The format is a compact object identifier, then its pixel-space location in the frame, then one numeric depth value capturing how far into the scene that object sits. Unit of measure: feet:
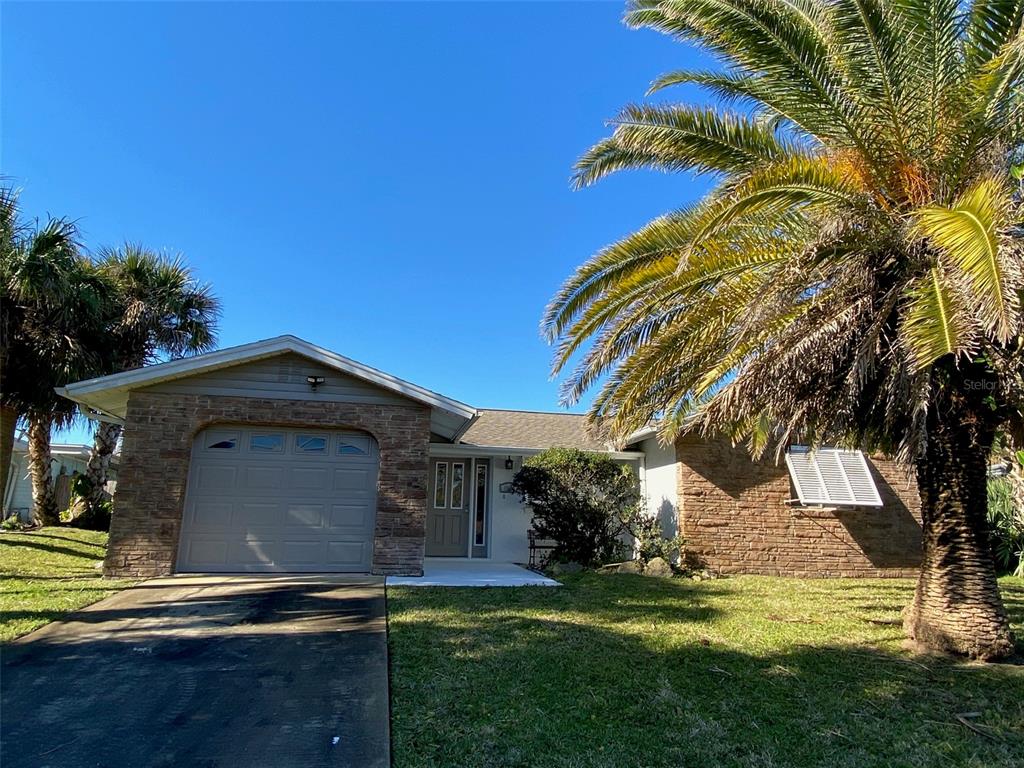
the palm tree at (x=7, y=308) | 30.78
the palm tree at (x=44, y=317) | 32.17
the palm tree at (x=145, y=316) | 47.44
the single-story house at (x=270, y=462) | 30.37
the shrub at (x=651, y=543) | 39.19
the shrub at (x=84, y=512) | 54.44
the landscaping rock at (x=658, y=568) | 37.24
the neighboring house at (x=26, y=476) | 67.51
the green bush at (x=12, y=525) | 52.75
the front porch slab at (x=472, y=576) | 29.99
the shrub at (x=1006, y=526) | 42.73
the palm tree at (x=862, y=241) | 16.96
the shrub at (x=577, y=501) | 38.37
